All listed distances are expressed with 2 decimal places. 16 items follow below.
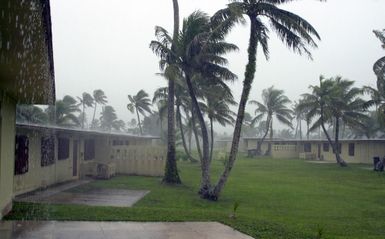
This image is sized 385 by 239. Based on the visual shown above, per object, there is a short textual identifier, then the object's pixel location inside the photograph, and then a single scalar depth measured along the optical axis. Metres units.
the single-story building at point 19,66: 3.85
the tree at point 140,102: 56.78
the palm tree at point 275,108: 52.59
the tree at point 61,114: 38.47
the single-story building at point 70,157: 13.62
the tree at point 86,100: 93.14
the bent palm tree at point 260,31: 14.72
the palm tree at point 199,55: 16.50
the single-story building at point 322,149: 40.19
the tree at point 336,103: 35.34
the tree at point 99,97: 93.56
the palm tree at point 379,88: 25.19
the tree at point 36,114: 32.85
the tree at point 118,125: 110.38
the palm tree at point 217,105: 21.50
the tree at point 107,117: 107.88
